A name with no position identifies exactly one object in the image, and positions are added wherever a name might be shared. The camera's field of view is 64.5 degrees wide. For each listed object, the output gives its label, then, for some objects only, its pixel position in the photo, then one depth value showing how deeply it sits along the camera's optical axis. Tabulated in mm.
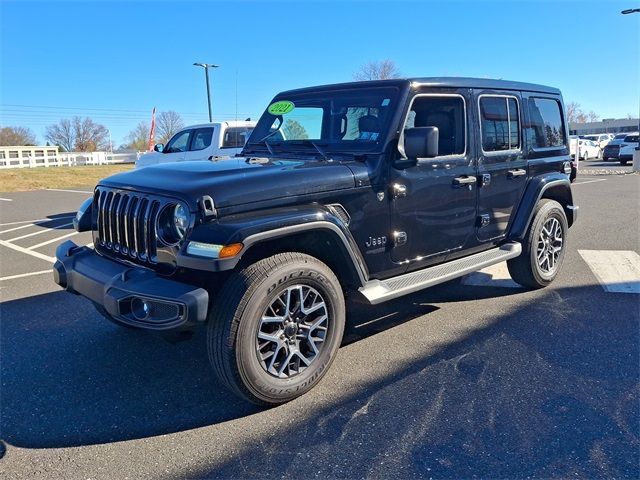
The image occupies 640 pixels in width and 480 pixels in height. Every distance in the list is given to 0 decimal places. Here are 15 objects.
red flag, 22612
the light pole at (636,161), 21262
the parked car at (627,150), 26172
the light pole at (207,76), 27150
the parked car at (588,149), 31266
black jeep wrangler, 2840
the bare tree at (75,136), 84125
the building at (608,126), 91875
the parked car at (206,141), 11156
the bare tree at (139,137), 77962
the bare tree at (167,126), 63944
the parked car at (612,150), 28188
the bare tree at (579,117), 103406
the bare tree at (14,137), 79062
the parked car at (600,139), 34369
